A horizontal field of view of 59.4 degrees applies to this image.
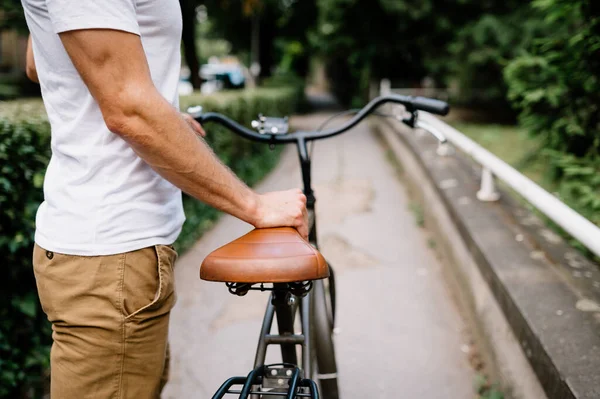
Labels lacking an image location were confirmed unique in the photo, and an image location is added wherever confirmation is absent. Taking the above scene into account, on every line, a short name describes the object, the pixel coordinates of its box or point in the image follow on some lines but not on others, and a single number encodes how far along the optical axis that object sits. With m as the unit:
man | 1.30
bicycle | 1.35
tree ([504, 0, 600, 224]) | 3.92
